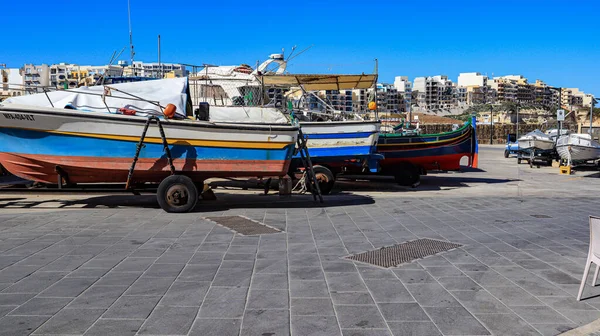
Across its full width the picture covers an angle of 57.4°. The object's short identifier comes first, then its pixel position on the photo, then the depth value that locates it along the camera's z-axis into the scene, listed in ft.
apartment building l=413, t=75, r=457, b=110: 627.46
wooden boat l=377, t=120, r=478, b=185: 59.16
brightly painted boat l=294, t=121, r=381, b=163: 49.42
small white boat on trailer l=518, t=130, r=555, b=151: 91.71
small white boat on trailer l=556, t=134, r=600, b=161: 81.82
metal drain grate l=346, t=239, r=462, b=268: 23.20
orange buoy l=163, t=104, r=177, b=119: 34.64
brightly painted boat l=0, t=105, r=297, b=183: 33.73
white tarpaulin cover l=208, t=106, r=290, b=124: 45.68
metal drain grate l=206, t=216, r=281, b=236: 29.45
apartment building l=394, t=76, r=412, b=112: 505.91
